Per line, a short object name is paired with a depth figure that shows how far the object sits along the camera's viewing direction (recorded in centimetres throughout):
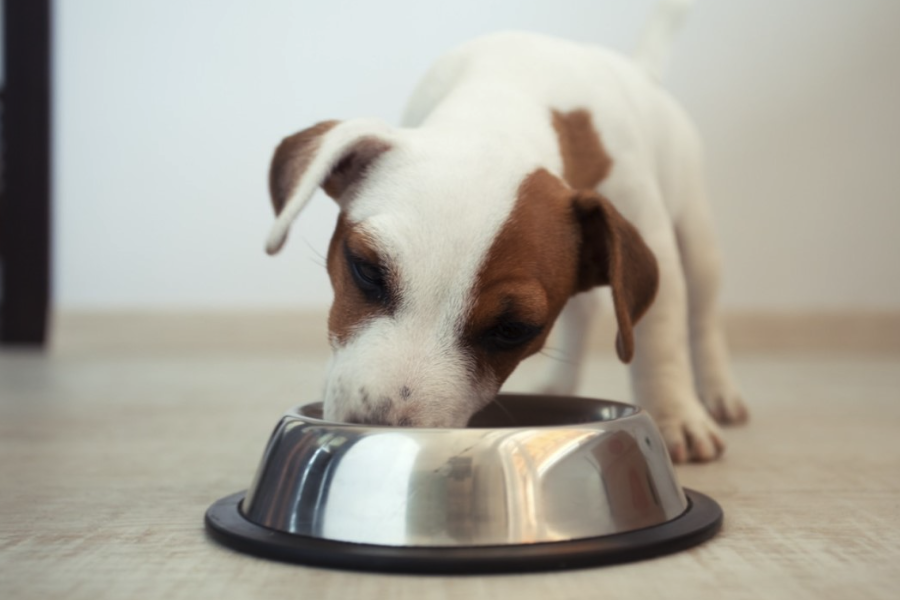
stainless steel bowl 35
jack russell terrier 41
